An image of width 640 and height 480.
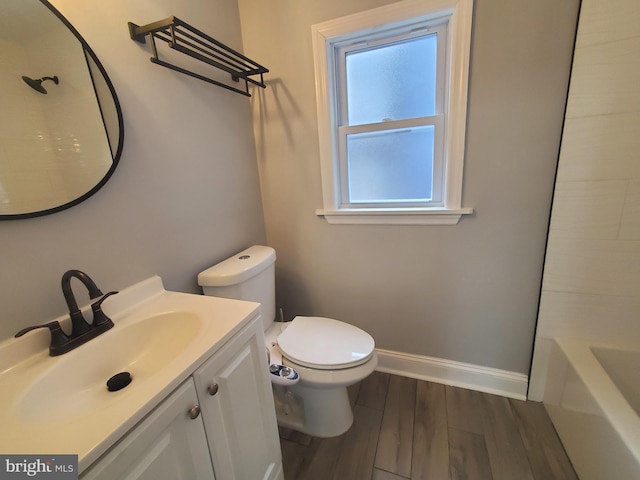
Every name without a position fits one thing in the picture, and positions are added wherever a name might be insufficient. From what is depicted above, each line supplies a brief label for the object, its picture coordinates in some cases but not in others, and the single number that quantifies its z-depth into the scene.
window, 1.21
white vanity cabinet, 0.54
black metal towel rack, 0.92
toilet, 1.13
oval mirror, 0.69
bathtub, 0.88
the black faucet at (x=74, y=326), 0.71
